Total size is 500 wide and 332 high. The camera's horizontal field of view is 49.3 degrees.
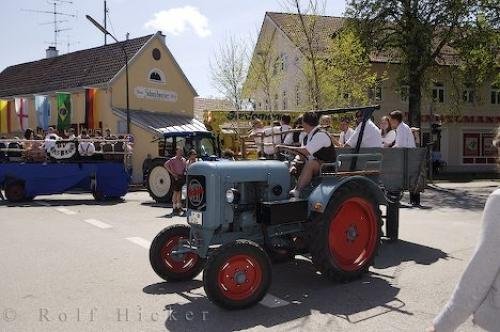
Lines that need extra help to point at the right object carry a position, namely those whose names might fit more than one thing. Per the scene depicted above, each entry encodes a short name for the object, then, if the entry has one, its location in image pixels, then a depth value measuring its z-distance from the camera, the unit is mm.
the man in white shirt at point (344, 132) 9506
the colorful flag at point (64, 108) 27047
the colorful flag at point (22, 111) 28234
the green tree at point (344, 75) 23328
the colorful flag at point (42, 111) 27297
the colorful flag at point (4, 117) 28797
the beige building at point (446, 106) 33969
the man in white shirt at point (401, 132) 9484
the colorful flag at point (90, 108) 25844
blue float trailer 14680
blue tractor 5168
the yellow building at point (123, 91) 25547
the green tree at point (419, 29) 24891
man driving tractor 6207
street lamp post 19953
